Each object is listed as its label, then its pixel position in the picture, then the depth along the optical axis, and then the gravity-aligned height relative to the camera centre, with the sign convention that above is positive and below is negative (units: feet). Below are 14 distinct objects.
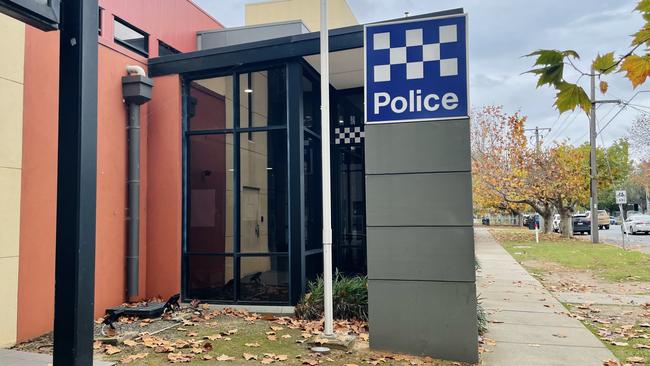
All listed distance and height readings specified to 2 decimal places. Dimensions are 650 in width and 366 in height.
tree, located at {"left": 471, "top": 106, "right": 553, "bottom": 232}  88.17 +7.75
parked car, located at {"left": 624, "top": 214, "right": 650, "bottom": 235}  101.40 -3.62
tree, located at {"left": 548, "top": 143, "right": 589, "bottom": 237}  86.79 +5.01
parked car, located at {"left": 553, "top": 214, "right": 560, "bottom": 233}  124.73 -4.33
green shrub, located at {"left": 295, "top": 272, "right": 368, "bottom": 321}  23.52 -4.37
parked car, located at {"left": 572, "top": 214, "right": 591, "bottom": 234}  110.42 -3.81
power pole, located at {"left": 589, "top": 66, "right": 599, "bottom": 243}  76.28 +3.22
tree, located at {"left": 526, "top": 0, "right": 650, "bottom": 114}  7.93 +2.35
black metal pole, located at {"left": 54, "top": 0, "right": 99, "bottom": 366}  11.18 +0.58
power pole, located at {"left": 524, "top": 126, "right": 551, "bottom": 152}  91.27 +13.44
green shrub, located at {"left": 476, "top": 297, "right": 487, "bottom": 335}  21.98 -5.13
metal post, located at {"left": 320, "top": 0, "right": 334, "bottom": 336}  19.95 +1.48
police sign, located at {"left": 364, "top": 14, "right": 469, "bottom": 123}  18.88 +5.49
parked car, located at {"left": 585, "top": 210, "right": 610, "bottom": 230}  125.39 -2.90
